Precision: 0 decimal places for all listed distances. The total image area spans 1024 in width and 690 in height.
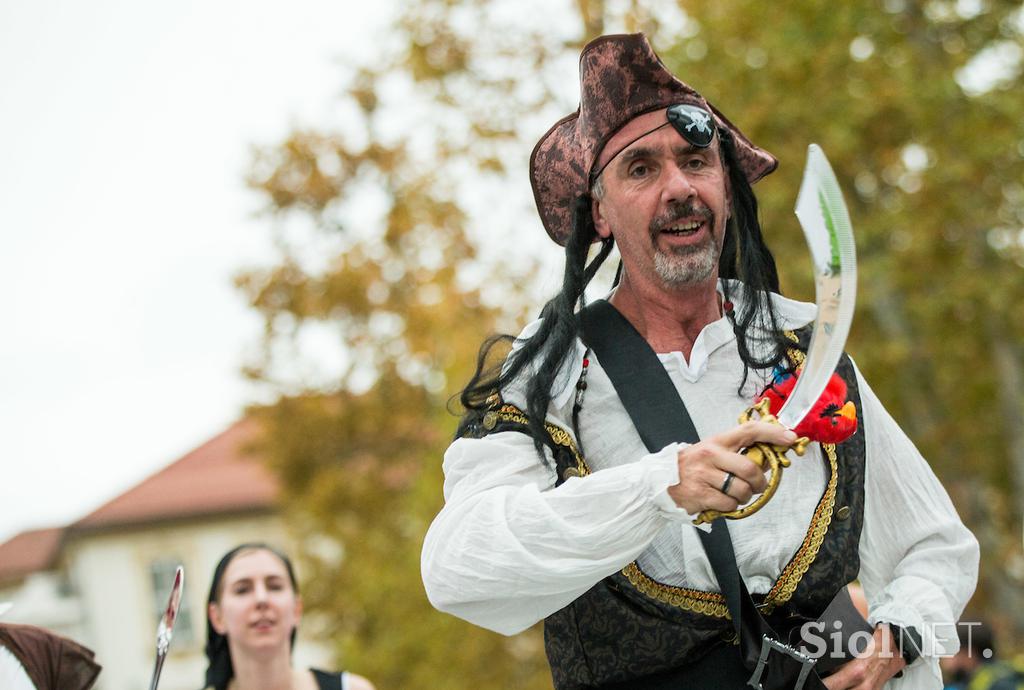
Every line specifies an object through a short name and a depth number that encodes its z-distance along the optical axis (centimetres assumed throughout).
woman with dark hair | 1137
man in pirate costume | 524
